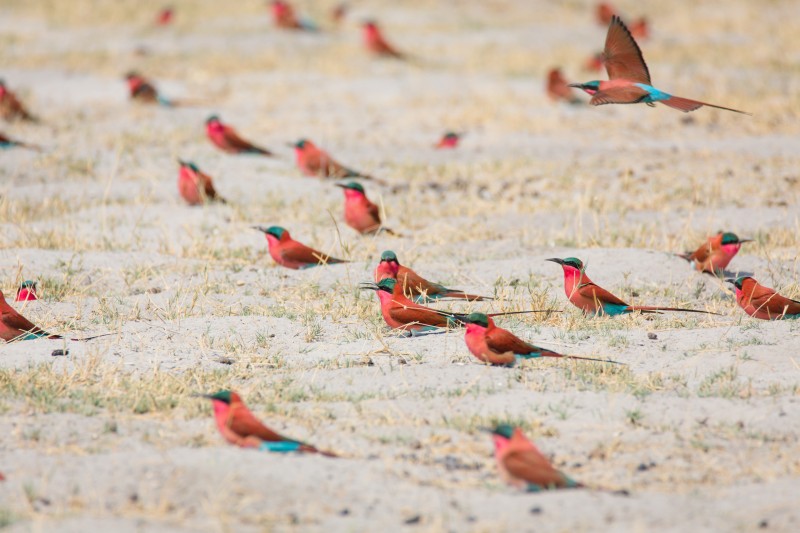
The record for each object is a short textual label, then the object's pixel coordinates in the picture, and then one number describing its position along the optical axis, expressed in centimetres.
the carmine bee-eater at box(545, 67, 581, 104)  2841
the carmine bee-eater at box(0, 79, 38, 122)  2550
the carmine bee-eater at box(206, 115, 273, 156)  2222
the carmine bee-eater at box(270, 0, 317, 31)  3791
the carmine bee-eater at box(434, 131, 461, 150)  2405
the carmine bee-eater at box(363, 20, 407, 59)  3416
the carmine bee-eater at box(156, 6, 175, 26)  3887
